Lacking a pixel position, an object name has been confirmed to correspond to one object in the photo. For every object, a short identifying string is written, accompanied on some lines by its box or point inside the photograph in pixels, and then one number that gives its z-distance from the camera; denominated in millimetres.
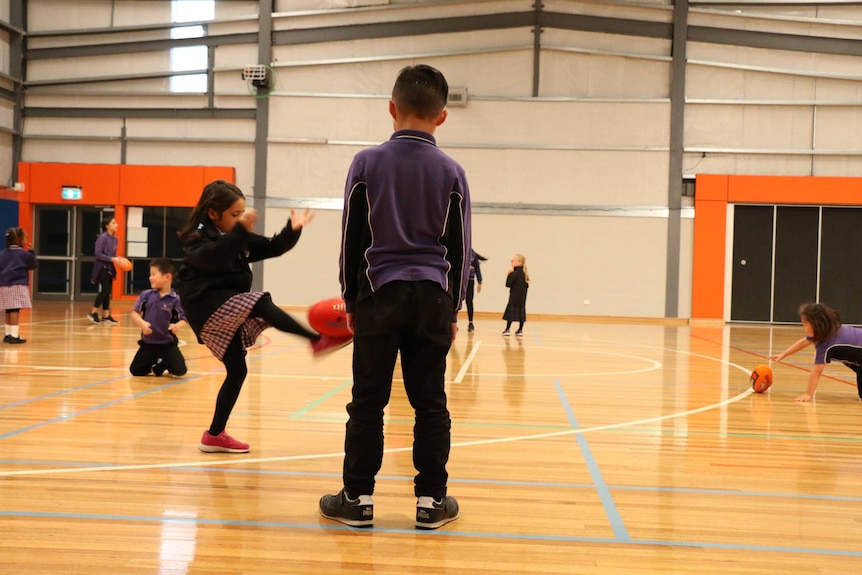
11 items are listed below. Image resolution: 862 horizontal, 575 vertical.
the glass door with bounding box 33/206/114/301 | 18859
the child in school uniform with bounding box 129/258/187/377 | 6941
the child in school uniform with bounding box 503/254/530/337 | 13117
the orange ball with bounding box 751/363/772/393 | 6816
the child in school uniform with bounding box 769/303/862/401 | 6418
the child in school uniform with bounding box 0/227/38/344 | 9617
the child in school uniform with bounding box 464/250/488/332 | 13905
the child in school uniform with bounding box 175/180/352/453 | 3752
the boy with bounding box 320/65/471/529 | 2803
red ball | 3977
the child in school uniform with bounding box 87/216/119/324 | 13133
